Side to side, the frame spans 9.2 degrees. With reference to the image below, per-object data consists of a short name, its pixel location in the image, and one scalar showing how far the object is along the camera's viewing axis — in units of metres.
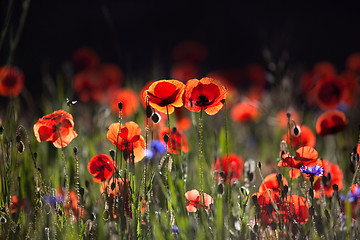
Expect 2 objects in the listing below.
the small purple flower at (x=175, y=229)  3.54
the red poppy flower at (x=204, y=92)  3.56
